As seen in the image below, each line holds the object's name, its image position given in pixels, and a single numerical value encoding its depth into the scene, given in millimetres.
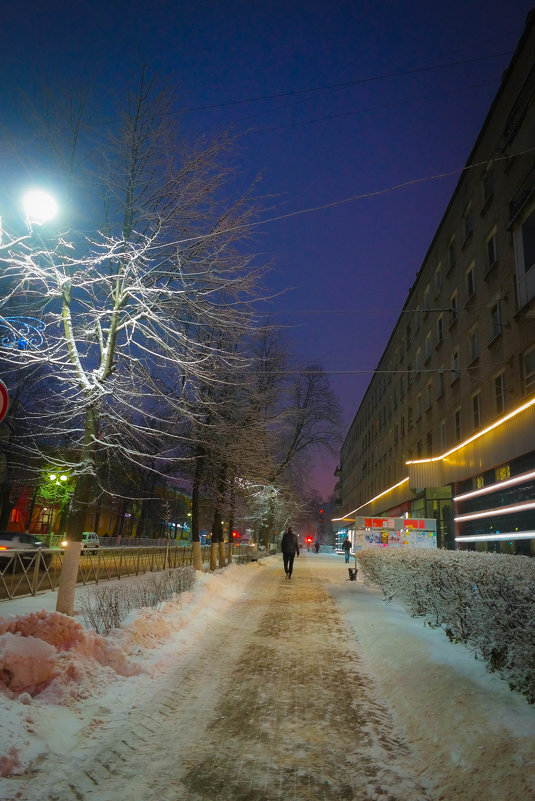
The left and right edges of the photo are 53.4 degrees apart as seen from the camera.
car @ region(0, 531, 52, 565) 19453
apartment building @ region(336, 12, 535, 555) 16531
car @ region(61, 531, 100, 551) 35469
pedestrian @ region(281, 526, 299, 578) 20448
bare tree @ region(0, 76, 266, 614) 8758
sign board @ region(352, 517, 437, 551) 19452
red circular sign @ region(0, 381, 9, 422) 5406
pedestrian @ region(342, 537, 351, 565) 36188
